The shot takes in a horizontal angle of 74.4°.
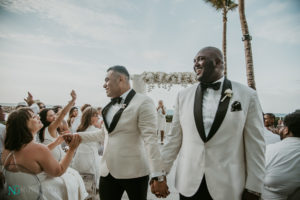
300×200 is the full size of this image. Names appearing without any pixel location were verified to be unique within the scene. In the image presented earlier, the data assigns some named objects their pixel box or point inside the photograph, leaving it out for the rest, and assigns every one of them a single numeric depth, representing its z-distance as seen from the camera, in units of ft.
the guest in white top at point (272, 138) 12.92
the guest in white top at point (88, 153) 13.08
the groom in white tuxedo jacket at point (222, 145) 5.48
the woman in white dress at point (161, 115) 36.22
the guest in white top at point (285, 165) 7.66
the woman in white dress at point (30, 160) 6.37
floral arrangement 33.65
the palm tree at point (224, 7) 44.05
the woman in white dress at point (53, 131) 9.00
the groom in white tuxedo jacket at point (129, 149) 7.32
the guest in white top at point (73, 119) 19.25
